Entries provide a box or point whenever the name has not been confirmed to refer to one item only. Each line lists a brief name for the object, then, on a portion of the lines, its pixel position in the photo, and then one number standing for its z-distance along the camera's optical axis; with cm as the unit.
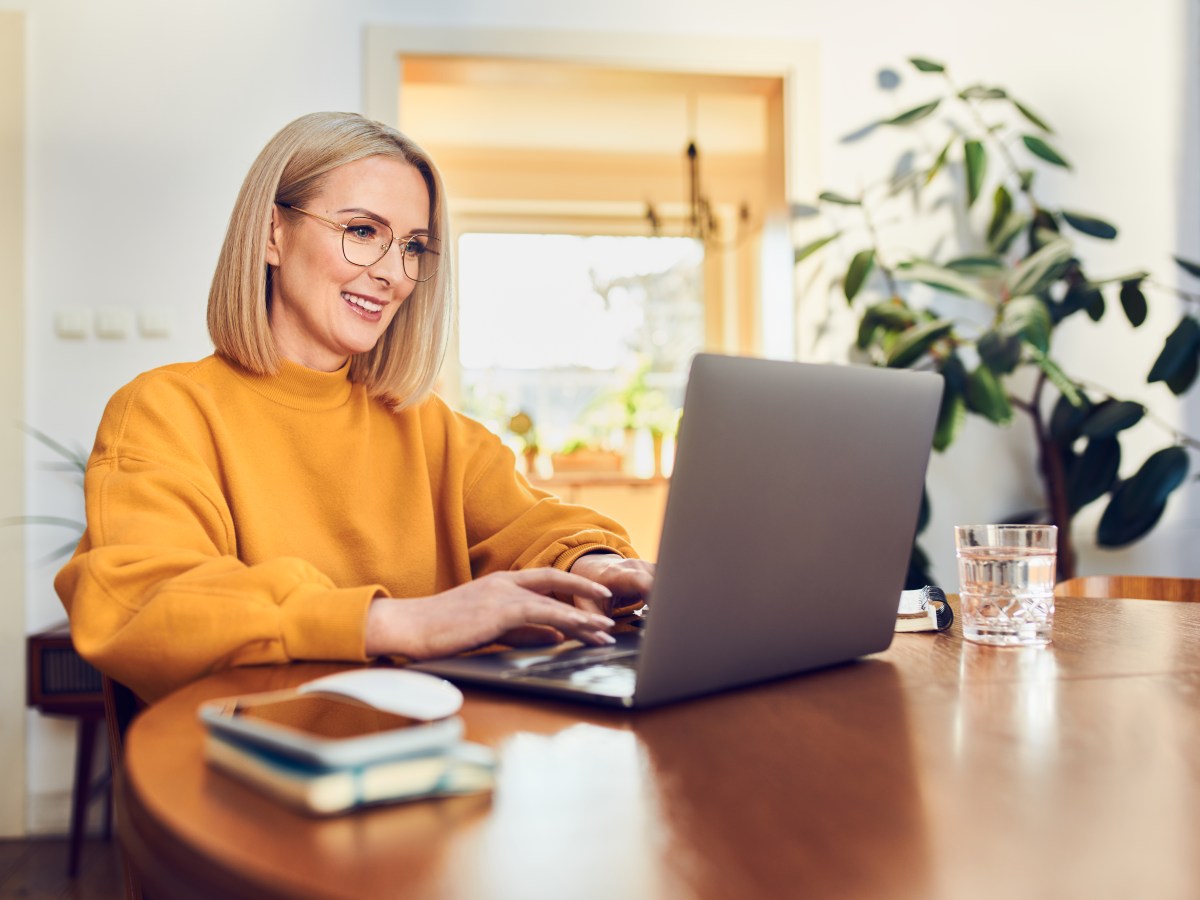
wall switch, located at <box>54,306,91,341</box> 312
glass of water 109
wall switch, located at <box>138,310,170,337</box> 314
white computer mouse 61
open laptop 75
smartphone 53
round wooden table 47
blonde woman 92
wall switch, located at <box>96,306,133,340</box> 313
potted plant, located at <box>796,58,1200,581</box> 294
